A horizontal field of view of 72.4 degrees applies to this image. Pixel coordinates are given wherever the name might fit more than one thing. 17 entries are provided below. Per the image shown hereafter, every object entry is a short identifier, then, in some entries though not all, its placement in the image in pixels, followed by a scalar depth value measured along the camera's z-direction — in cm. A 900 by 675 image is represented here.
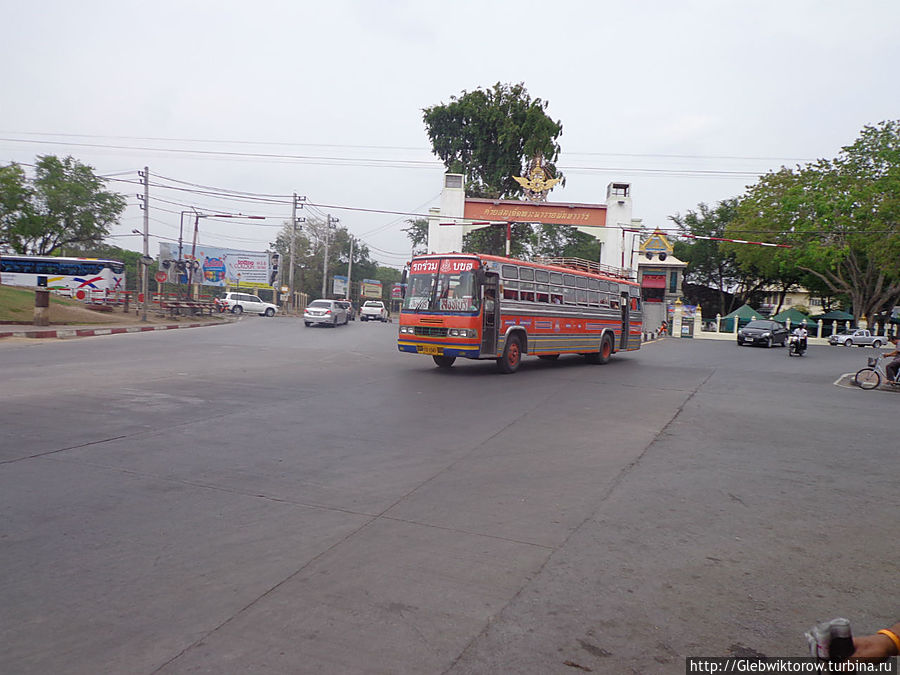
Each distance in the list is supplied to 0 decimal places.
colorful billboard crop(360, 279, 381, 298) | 7056
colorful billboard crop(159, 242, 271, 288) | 5538
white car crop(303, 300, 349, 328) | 3441
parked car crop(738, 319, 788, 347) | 3375
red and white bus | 1414
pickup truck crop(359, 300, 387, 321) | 4784
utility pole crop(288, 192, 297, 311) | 4972
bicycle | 1519
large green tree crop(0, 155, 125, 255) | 4559
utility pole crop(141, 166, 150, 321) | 3016
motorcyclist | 2664
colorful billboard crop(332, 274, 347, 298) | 6691
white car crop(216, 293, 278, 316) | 4609
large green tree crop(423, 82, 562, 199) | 4372
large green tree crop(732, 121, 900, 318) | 4012
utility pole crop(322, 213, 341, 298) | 5822
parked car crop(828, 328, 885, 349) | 4122
